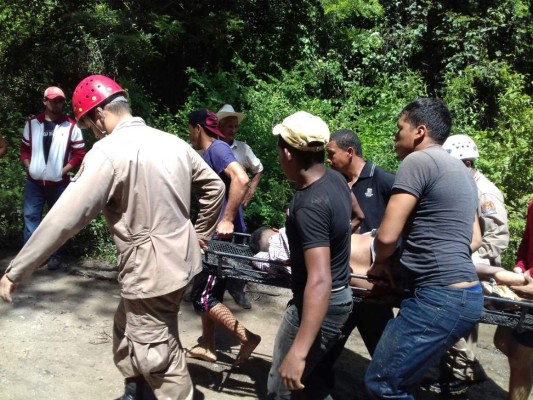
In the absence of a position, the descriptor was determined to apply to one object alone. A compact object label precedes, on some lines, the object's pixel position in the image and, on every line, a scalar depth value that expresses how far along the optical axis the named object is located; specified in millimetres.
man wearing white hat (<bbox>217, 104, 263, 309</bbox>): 5695
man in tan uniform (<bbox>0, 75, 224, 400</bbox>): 3041
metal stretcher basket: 3494
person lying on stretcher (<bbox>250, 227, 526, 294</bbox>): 3598
